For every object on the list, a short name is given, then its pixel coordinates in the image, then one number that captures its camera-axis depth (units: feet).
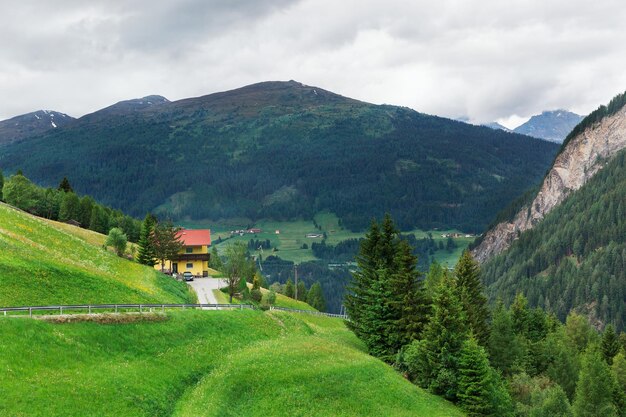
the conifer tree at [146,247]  314.96
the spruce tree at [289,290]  501.60
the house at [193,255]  366.84
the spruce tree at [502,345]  232.12
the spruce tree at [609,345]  319.06
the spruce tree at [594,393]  212.02
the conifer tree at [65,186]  523.38
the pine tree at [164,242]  315.78
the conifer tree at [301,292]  532.77
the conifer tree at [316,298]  507.71
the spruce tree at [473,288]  222.07
